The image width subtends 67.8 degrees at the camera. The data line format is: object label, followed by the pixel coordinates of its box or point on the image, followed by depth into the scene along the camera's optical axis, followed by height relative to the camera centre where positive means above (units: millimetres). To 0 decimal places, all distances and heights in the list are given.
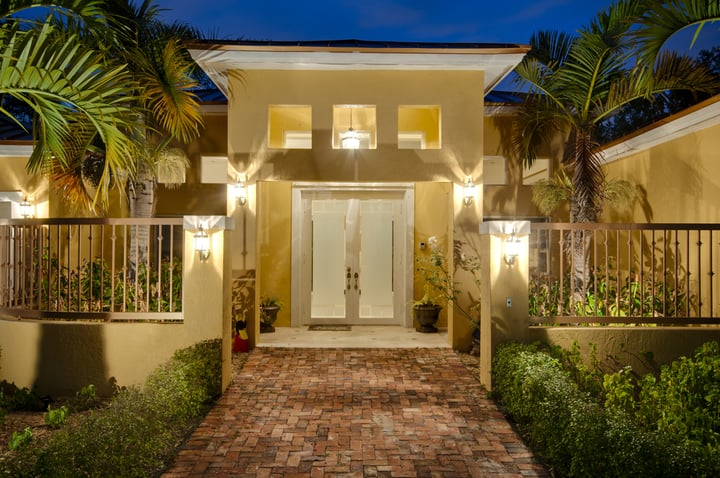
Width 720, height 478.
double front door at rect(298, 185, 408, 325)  11406 -239
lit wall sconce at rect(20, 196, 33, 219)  11414 +756
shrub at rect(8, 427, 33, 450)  5312 -1967
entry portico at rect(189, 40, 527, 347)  8766 +2435
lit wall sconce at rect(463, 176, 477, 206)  9234 +943
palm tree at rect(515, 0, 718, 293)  7895 +2534
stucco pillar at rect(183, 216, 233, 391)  6891 -476
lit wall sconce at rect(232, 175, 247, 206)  9171 +967
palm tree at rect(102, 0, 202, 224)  7755 +2478
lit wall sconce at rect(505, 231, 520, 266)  6879 -5
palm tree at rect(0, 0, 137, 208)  4297 +1387
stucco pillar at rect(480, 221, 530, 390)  6938 -552
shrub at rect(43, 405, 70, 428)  6098 -1981
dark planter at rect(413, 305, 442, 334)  10680 -1396
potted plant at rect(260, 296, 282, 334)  10492 -1335
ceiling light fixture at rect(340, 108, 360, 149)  9279 +1850
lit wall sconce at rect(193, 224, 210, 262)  6855 +28
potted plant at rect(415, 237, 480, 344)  9365 -634
